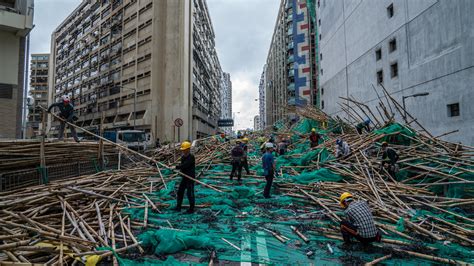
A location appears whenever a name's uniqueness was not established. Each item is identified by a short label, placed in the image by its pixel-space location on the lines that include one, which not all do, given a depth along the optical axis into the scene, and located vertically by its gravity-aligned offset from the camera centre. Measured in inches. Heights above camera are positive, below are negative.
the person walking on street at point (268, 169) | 323.9 -31.7
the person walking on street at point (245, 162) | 432.6 -29.7
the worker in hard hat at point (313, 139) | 546.9 +13.0
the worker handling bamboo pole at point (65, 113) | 364.8 +49.0
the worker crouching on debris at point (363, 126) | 538.6 +40.9
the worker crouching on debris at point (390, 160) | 350.6 -22.0
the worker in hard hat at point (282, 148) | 602.1 -7.5
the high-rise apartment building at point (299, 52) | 2017.7 +804.8
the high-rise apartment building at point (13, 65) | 605.6 +203.3
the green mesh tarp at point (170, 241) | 169.5 -68.0
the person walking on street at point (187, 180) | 264.7 -37.6
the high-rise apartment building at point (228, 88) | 5812.0 +1658.9
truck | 963.8 +27.8
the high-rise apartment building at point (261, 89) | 5297.2 +1412.1
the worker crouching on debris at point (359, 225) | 179.5 -59.1
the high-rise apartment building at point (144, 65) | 1535.4 +582.1
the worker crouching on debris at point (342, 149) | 423.5 -7.3
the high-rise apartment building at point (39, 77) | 3484.3 +992.8
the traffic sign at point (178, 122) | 675.0 +62.8
